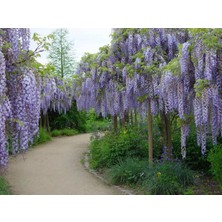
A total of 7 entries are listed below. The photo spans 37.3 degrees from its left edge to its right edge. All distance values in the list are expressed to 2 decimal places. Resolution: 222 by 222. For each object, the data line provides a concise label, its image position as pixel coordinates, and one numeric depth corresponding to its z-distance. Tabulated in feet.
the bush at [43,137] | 40.34
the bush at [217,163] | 16.75
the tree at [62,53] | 59.97
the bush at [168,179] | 17.10
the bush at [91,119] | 60.21
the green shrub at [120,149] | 23.50
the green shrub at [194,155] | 22.16
